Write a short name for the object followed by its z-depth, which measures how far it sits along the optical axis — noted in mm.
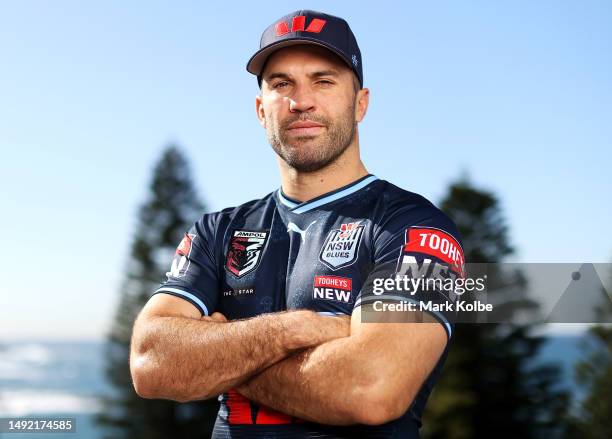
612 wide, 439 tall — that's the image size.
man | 3217
